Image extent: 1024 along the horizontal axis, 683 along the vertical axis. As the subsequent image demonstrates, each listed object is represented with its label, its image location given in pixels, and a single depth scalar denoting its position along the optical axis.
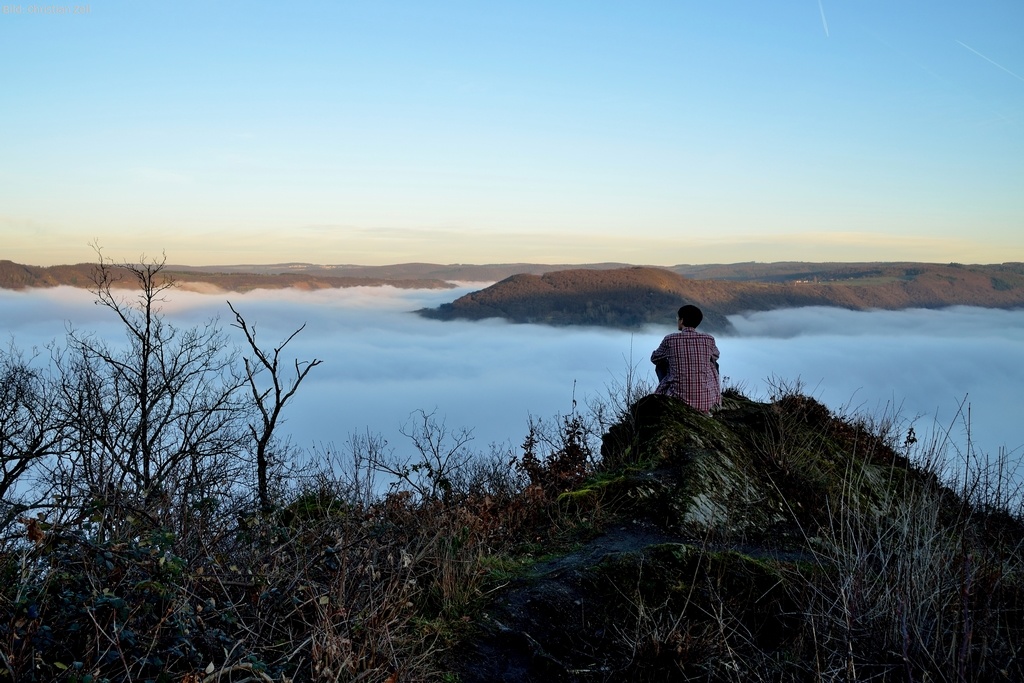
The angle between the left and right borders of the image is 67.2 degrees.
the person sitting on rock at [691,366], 9.05
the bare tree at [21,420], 22.72
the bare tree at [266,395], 16.75
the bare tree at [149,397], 24.58
